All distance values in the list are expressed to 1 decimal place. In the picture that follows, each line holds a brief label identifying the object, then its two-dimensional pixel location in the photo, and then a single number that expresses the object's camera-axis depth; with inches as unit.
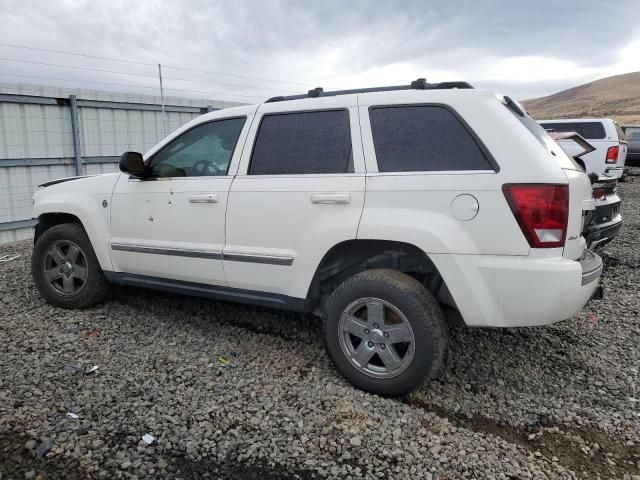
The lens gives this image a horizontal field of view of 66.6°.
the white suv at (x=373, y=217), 105.7
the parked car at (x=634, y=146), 733.3
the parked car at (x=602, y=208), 174.4
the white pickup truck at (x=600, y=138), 451.2
